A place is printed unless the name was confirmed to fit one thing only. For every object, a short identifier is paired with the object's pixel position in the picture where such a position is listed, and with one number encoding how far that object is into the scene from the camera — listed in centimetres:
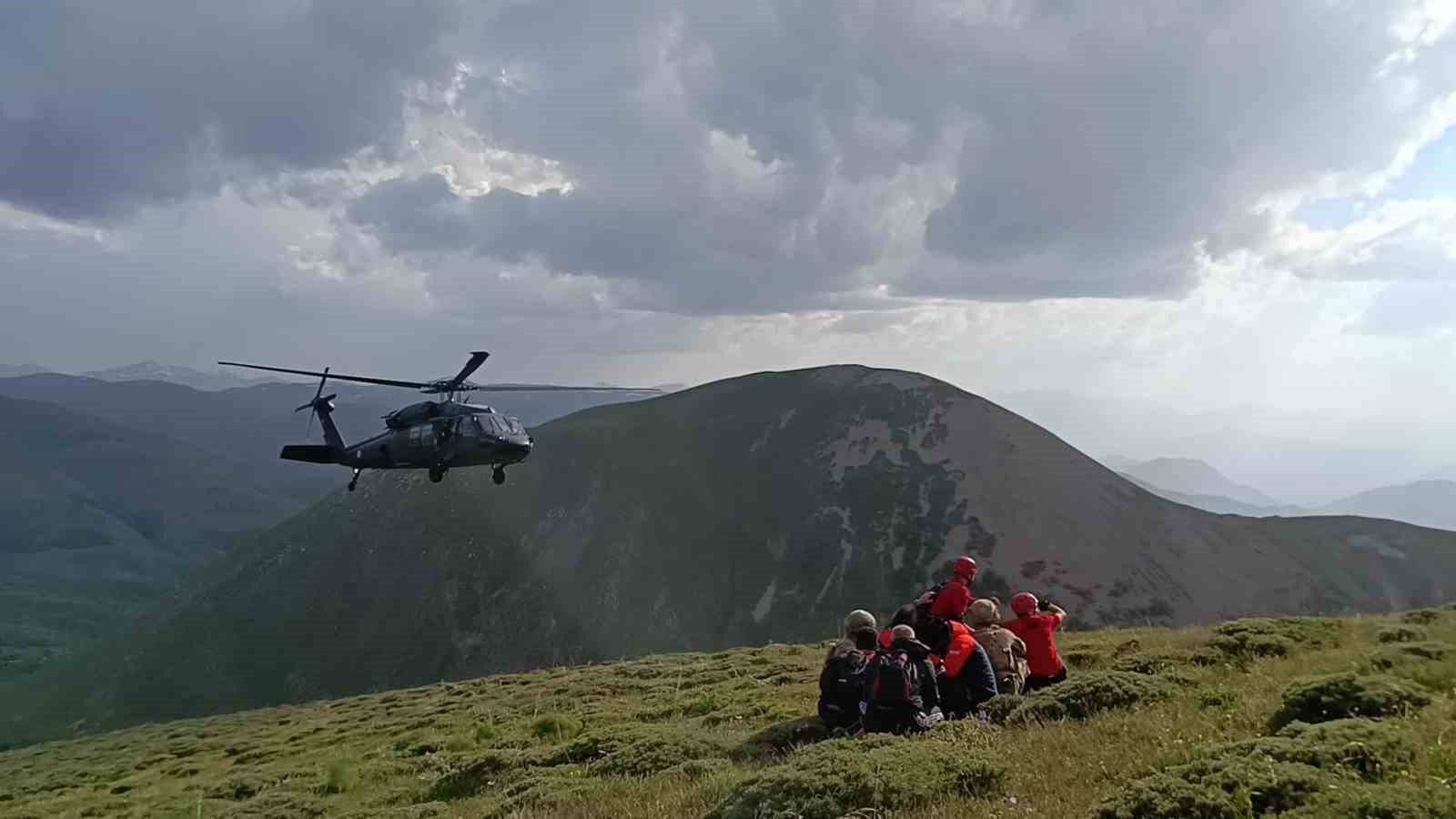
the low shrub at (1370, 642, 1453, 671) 1098
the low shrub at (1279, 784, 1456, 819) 595
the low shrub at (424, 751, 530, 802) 1441
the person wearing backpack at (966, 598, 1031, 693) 1273
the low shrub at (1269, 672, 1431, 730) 881
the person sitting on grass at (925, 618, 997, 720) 1207
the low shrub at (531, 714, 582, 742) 1878
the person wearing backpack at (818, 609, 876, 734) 1207
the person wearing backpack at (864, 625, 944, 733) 1104
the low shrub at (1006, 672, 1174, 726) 1102
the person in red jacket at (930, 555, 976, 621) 1398
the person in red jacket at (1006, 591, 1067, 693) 1321
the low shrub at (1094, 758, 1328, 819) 667
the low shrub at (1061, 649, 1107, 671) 1667
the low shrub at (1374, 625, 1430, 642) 1361
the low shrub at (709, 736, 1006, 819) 829
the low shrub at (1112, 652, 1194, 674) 1384
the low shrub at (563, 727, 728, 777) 1266
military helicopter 3150
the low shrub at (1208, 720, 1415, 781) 705
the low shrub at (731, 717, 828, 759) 1230
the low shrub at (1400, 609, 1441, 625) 1631
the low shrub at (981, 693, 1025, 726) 1146
